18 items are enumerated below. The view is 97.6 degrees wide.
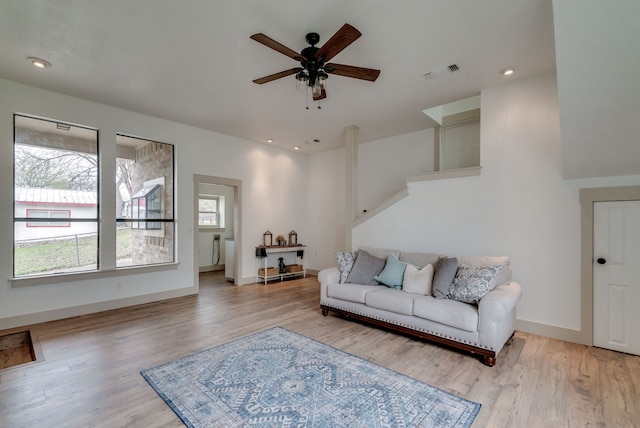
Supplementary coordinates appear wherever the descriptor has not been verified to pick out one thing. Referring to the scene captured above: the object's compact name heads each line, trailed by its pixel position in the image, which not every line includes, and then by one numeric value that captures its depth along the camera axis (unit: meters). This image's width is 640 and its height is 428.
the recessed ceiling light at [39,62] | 3.00
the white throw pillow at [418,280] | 3.38
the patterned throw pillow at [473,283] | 2.96
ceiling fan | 2.30
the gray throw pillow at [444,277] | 3.20
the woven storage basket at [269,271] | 6.22
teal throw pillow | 3.67
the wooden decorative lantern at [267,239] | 6.38
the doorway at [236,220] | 5.63
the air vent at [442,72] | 3.17
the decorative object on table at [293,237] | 6.86
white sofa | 2.70
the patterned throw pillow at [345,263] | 4.07
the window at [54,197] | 3.70
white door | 2.91
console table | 6.15
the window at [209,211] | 7.60
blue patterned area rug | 1.93
